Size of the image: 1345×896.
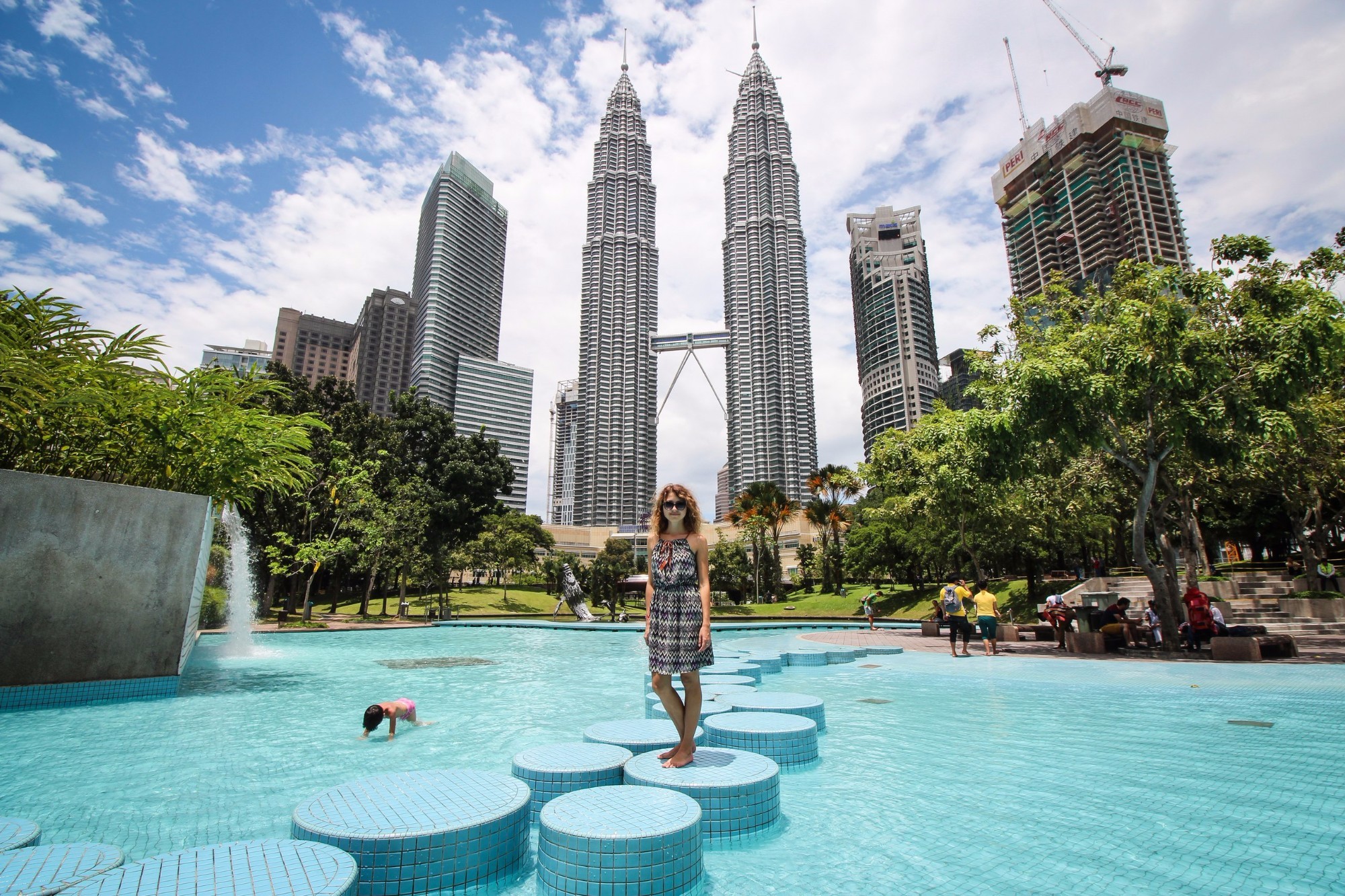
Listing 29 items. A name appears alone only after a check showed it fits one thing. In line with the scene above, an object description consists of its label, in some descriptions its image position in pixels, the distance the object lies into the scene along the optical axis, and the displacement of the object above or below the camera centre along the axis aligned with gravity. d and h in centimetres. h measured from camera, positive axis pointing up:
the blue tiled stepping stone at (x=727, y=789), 374 -125
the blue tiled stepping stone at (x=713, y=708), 639 -127
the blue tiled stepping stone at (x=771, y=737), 524 -129
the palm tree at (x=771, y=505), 4716 +650
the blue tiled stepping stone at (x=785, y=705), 641 -125
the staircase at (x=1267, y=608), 1875 -85
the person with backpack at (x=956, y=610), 1462 -55
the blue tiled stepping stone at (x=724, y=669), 1000 -134
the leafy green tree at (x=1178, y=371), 1142 +418
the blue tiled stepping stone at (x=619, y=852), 288 -126
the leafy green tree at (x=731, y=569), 5025 +160
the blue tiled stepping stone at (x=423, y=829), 289 -118
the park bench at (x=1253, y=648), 1167 -123
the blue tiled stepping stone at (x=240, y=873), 232 -114
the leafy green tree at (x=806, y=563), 5631 +238
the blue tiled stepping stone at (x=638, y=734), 492 -124
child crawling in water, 654 -137
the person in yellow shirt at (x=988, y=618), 1445 -74
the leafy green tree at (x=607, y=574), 4734 +126
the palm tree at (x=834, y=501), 4984 +734
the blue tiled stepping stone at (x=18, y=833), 287 -115
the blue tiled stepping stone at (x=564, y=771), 408 -123
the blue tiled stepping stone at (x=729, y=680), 909 -138
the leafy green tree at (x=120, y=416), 811 +259
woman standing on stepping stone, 424 -15
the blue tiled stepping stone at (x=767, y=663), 1205 -150
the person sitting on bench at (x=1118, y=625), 1411 -93
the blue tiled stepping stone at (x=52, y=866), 238 -115
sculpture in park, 3431 -25
